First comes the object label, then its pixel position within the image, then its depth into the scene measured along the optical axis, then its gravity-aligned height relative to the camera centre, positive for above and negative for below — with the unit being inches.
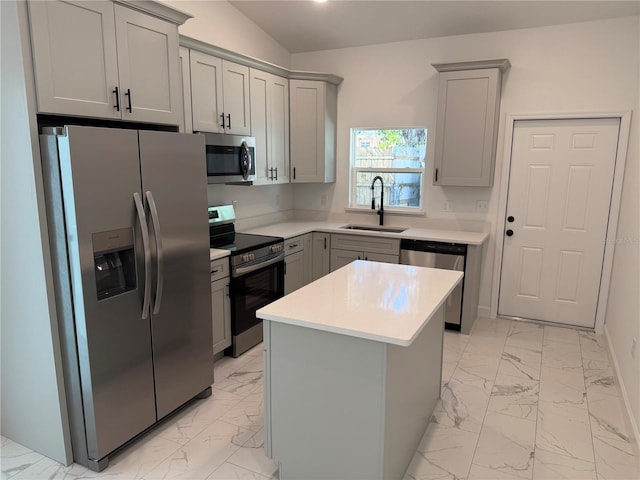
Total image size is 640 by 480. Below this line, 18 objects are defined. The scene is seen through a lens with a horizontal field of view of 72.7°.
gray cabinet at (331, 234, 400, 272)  166.7 -29.6
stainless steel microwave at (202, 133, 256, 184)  132.6 +4.4
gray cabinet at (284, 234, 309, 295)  160.2 -34.4
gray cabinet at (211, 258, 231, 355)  123.7 -38.4
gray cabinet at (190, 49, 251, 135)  130.3 +24.2
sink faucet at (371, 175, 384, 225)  185.8 -12.0
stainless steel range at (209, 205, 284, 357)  132.0 -32.1
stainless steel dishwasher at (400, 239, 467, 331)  155.9 -30.6
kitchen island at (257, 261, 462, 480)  72.0 -36.0
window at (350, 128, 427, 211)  182.2 +4.0
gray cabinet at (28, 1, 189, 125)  77.4 +21.9
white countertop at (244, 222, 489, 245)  156.9 -22.6
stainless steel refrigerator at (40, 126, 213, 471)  79.1 -20.2
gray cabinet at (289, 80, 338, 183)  176.6 +18.3
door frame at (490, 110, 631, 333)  147.1 -8.6
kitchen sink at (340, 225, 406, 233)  180.6 -23.1
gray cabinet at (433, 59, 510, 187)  152.9 +19.2
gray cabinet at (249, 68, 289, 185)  156.9 +17.8
